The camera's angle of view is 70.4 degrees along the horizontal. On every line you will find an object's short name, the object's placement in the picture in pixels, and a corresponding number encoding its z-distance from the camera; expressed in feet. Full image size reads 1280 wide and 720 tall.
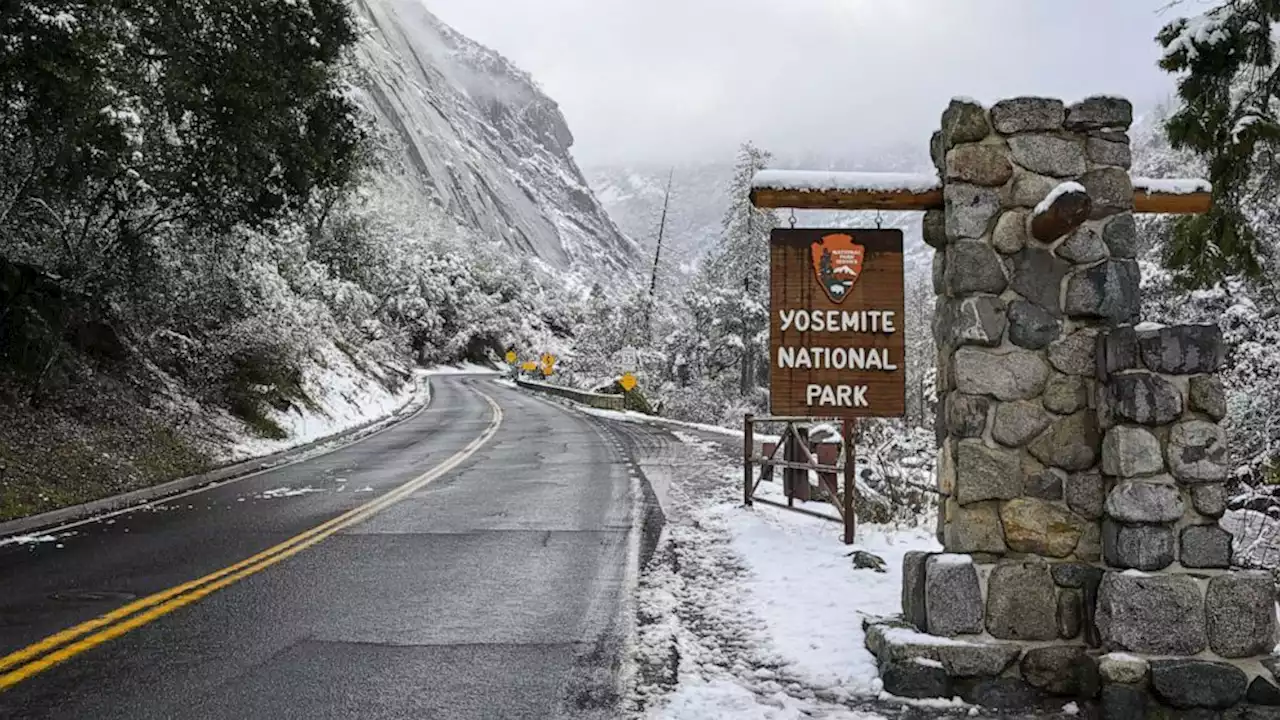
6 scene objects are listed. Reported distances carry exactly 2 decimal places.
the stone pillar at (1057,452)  15.35
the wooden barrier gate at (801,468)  28.60
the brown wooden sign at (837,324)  21.20
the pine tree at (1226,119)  26.48
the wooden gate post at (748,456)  36.55
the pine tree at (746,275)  135.03
